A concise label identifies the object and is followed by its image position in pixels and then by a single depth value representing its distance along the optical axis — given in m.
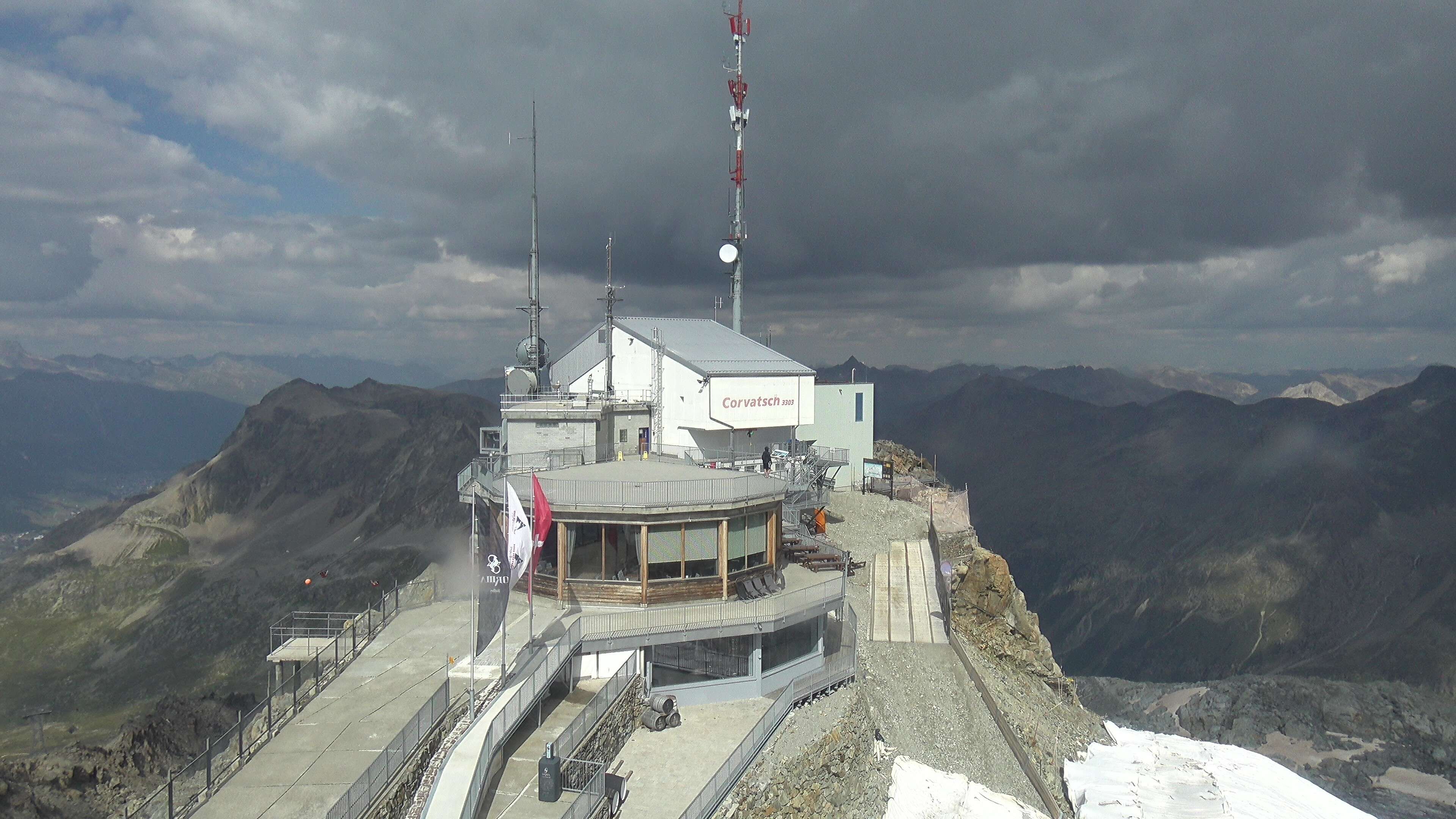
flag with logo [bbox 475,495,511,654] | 21.62
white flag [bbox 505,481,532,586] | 19.00
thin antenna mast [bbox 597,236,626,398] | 41.72
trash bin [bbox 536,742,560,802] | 16.00
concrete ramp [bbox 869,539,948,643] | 31.88
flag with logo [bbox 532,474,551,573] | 19.84
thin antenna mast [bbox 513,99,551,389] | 45.69
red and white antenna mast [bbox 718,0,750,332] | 52.53
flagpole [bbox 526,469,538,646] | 18.98
